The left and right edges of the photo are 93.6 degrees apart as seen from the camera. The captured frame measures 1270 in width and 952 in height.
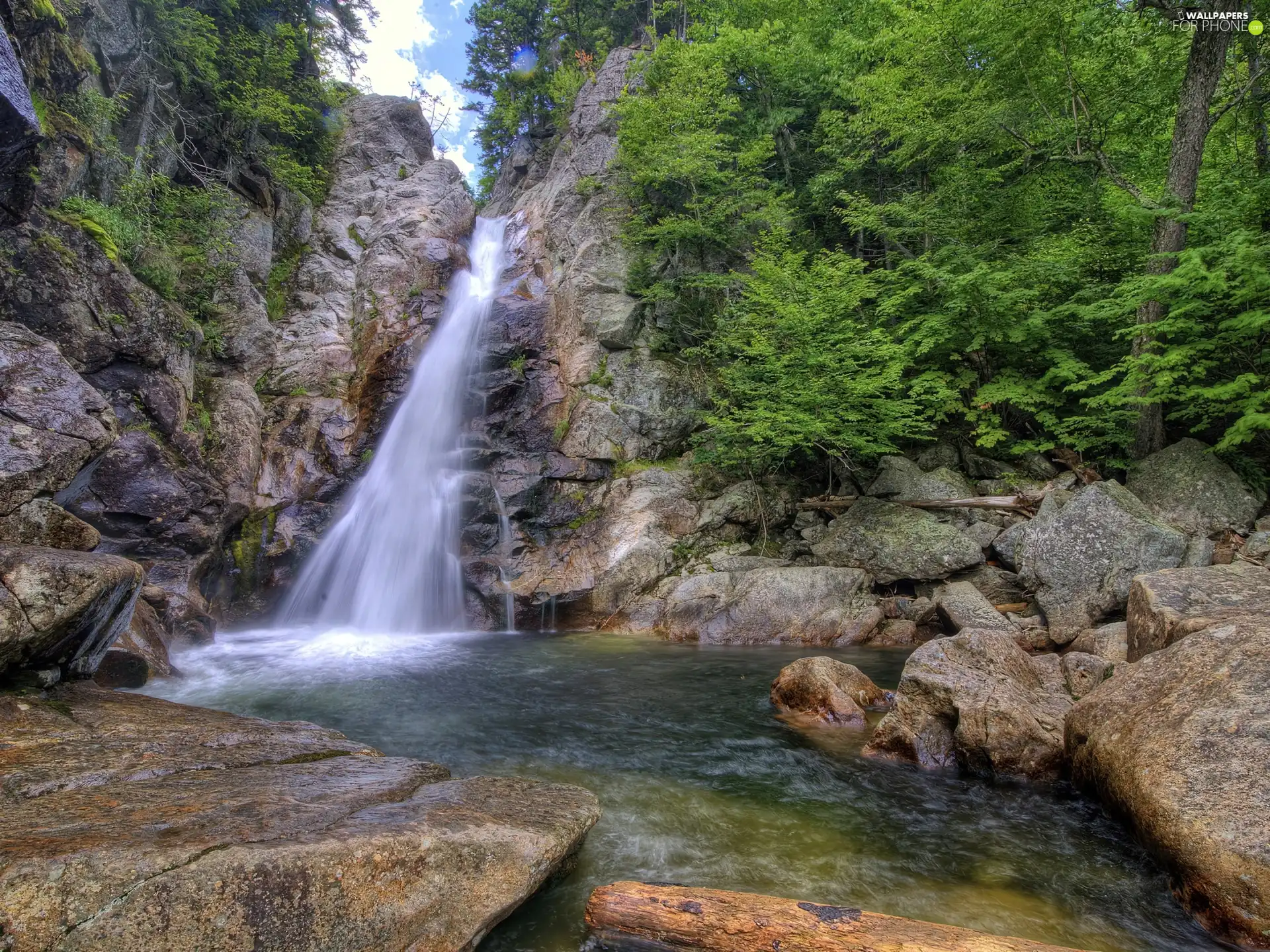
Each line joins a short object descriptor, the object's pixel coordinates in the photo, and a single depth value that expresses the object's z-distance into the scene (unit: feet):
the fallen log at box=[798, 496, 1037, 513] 39.68
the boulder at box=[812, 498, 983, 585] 38.37
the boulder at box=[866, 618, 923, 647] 35.78
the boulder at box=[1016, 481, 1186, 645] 31.07
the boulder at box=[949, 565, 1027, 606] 36.45
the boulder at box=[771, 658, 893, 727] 23.16
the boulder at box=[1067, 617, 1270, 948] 11.05
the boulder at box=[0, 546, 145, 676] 16.26
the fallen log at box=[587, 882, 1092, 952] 8.98
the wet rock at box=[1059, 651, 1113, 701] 21.43
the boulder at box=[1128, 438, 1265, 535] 32.99
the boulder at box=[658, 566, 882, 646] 37.06
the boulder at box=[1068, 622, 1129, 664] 24.82
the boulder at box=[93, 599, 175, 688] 24.17
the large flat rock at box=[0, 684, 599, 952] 8.39
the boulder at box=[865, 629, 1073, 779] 17.89
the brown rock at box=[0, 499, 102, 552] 20.34
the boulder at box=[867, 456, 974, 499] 42.83
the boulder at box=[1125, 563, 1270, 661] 18.17
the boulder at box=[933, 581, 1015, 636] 33.32
